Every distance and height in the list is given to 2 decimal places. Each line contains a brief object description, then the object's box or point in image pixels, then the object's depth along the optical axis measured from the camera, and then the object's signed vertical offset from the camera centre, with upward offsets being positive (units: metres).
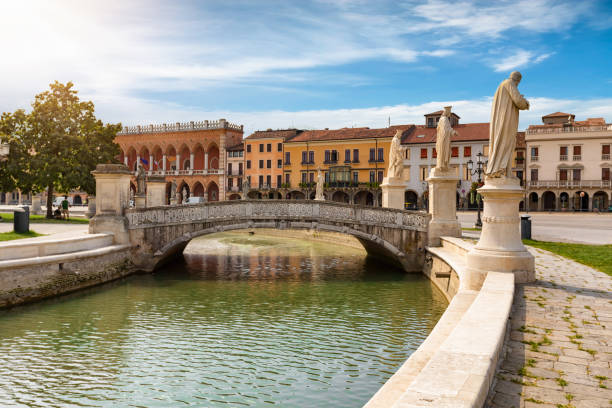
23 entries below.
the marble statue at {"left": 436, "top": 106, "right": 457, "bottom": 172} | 16.33 +1.86
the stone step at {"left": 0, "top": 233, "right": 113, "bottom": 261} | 12.37 -1.24
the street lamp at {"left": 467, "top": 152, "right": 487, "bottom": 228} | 26.24 -1.03
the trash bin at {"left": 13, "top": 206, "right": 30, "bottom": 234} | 18.83 -0.82
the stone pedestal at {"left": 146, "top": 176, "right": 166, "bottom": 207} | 24.59 +0.49
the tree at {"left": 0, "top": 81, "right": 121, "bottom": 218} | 29.66 +3.31
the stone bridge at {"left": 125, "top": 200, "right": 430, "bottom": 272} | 17.38 -0.77
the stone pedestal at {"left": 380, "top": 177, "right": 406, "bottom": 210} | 21.98 +0.43
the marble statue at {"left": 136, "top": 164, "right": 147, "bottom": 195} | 24.67 +0.93
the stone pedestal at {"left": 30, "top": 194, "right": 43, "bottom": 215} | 37.41 -0.54
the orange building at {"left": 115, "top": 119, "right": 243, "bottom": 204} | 71.00 +6.98
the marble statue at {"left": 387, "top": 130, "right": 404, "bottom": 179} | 21.06 +1.68
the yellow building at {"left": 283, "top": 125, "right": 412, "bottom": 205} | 61.81 +4.68
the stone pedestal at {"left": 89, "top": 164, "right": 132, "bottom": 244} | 16.53 -0.13
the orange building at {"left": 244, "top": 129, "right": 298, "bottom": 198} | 67.75 +5.53
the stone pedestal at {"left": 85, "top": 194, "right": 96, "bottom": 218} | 34.29 -0.29
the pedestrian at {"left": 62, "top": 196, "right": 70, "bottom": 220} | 31.97 -0.71
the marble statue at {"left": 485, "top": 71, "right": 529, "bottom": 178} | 9.05 +1.37
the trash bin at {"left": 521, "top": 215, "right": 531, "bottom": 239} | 19.66 -0.98
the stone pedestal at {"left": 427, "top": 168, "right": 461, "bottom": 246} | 16.66 -0.18
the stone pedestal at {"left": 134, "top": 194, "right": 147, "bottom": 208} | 25.66 -0.04
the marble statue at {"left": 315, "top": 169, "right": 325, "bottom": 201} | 31.59 +0.73
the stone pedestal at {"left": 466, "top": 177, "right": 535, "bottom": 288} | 8.99 -0.69
